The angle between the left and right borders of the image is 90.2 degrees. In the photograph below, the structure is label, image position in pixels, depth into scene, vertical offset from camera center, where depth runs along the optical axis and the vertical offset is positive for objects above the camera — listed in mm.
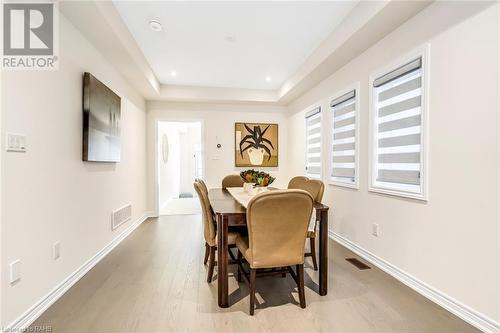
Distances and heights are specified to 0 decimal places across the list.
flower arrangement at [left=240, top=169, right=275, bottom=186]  2752 -169
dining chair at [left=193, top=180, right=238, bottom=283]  2209 -602
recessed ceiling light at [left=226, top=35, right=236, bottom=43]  2969 +1510
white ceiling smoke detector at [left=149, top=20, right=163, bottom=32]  2639 +1484
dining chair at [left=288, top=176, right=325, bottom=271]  2457 -280
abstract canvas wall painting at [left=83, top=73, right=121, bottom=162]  2443 +444
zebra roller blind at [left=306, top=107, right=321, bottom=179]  4098 +343
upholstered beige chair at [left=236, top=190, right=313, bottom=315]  1651 -475
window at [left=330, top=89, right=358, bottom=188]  3115 +302
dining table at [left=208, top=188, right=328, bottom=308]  1845 -562
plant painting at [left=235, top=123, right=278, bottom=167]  5340 +398
